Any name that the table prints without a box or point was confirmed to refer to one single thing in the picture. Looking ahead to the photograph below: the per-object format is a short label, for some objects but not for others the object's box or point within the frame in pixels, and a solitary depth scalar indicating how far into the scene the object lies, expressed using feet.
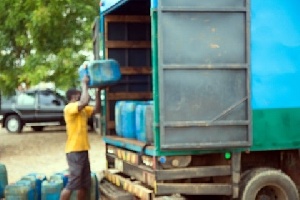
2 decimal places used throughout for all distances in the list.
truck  22.50
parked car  76.18
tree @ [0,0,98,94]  55.88
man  25.07
